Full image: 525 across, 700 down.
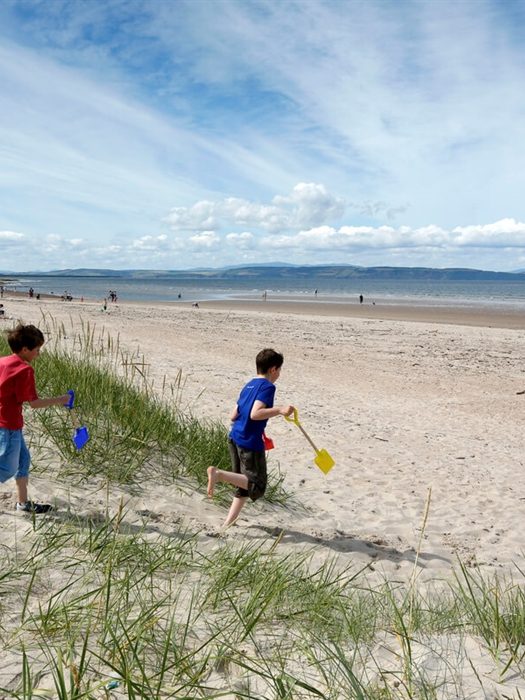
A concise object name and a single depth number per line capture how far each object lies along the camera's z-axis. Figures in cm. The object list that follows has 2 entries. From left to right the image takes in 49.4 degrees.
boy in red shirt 412
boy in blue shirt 456
